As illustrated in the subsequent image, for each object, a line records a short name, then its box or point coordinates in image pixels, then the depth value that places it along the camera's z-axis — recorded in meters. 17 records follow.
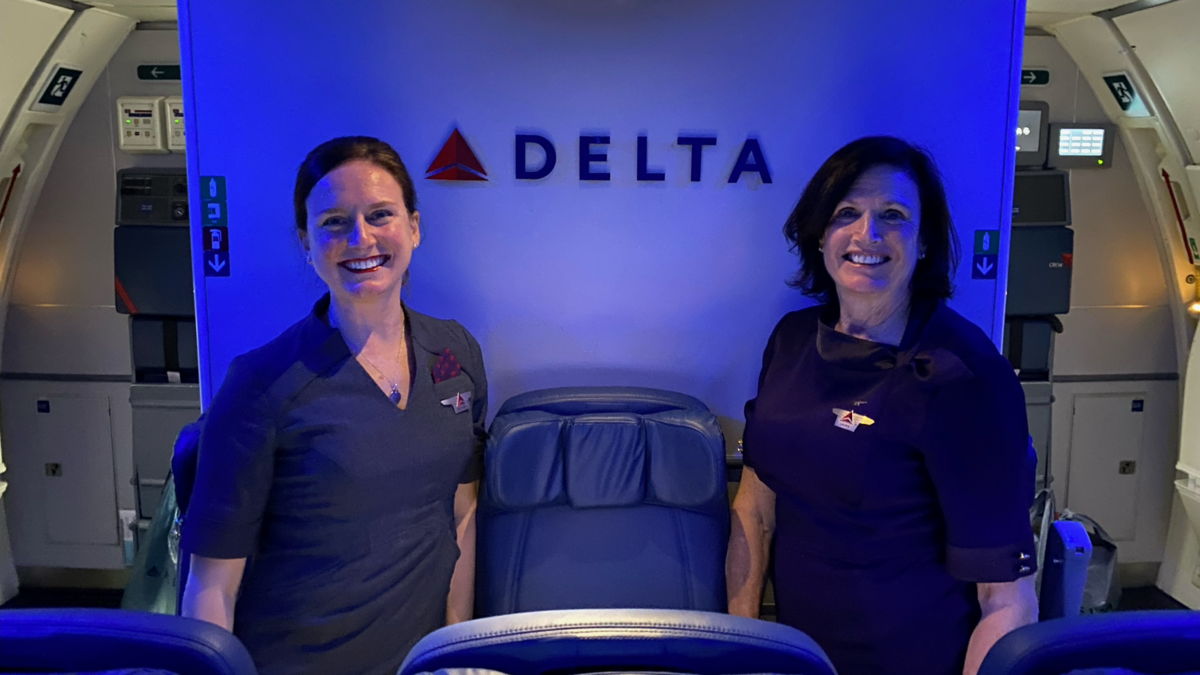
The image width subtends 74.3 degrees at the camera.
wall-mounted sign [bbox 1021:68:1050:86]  4.16
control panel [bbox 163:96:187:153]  3.92
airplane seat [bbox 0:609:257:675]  0.98
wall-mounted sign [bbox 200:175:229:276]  2.30
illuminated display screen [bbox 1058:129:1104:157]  4.16
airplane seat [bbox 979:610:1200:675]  1.02
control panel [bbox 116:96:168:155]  3.95
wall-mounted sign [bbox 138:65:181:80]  4.02
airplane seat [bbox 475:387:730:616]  2.04
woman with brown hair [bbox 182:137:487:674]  1.53
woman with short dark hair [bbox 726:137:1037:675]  1.49
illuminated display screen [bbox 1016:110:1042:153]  4.01
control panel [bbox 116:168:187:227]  3.78
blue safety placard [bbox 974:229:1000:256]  2.38
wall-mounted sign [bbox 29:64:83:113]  3.67
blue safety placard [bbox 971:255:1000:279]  2.40
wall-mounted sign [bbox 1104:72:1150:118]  3.86
